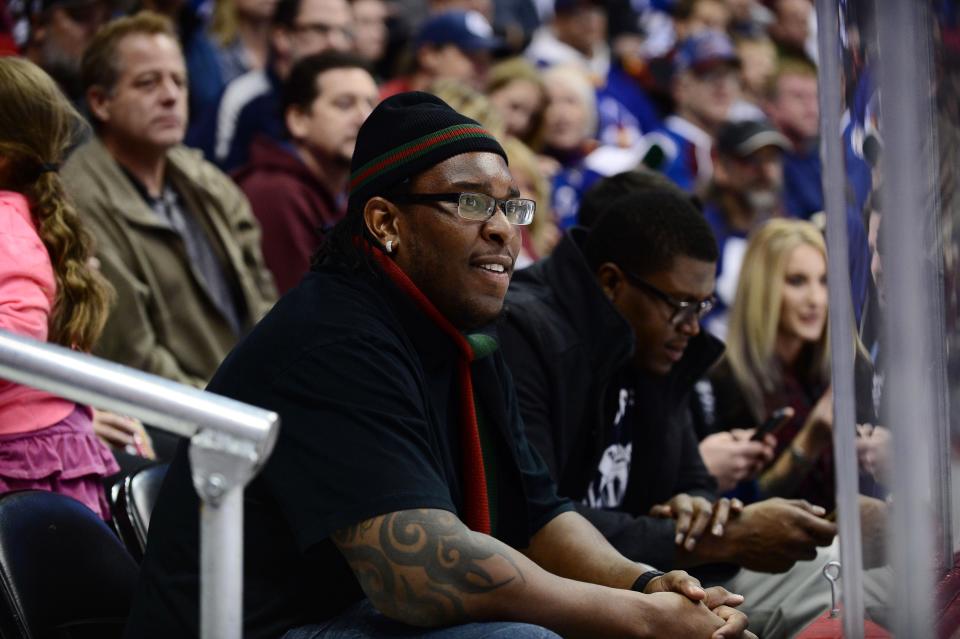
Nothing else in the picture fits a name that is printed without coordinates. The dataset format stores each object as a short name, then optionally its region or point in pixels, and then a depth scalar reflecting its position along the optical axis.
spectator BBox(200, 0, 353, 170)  11.84
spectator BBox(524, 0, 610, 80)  17.52
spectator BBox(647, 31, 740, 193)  16.34
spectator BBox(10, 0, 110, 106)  10.55
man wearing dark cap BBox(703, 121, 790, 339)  13.70
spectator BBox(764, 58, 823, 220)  16.22
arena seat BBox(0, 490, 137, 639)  5.01
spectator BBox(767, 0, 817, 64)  19.67
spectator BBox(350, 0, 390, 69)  14.70
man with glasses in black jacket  6.86
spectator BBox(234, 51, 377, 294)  10.66
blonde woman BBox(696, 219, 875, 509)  10.11
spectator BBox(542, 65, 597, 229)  15.00
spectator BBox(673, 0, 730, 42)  19.33
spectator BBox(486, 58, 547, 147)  13.92
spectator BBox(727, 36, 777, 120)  18.77
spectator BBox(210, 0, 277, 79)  12.91
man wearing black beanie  4.68
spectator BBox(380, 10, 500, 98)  14.02
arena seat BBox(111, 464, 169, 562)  5.84
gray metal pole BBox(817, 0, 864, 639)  3.96
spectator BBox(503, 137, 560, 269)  11.73
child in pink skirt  5.99
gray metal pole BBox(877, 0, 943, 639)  3.76
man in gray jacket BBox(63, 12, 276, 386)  8.82
